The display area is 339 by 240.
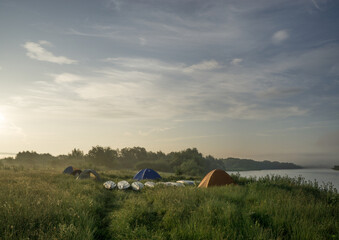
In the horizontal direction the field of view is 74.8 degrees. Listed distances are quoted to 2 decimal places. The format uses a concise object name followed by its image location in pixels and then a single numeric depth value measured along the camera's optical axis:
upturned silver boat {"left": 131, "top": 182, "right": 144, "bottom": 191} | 17.30
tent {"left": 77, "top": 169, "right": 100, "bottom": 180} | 22.40
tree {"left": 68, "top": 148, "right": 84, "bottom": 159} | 77.34
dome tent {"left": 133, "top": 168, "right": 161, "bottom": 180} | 26.08
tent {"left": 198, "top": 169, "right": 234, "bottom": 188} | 15.71
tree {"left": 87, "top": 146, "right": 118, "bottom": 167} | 70.50
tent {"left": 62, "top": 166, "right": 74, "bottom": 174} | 33.17
